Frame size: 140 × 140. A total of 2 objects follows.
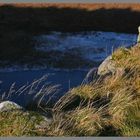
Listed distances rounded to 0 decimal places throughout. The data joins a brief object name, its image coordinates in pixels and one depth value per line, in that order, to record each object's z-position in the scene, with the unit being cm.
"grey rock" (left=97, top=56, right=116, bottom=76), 1255
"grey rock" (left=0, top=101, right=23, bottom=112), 915
